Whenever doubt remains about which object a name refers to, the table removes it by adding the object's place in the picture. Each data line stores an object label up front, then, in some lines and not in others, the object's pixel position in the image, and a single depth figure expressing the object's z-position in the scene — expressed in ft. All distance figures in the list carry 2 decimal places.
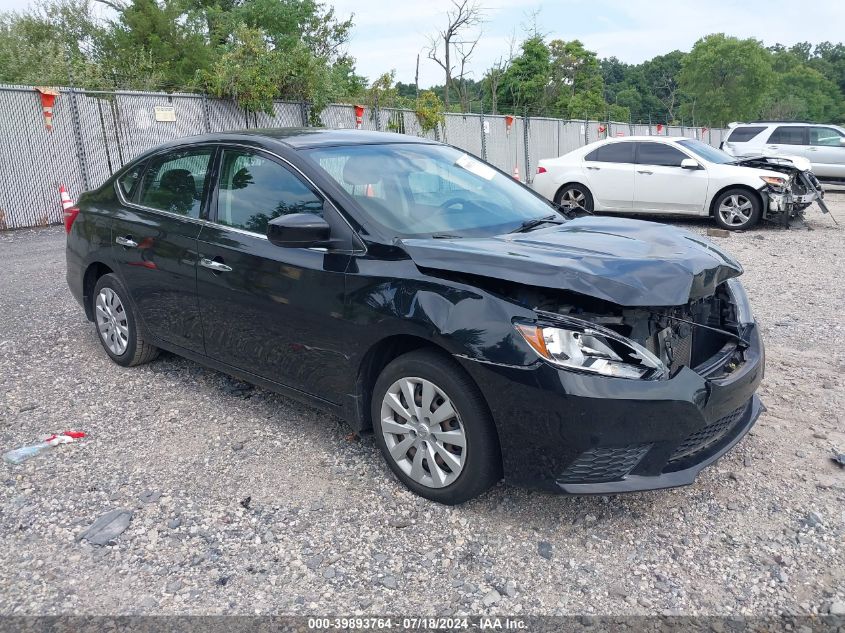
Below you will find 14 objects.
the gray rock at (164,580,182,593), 8.99
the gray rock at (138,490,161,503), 11.12
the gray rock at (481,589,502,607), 8.71
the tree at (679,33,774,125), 182.09
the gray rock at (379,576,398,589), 9.06
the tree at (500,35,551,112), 138.00
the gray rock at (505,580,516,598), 8.85
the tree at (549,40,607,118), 148.77
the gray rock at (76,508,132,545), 10.12
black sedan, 9.21
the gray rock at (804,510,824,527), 10.12
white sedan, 37.09
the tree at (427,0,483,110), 111.43
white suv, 58.08
